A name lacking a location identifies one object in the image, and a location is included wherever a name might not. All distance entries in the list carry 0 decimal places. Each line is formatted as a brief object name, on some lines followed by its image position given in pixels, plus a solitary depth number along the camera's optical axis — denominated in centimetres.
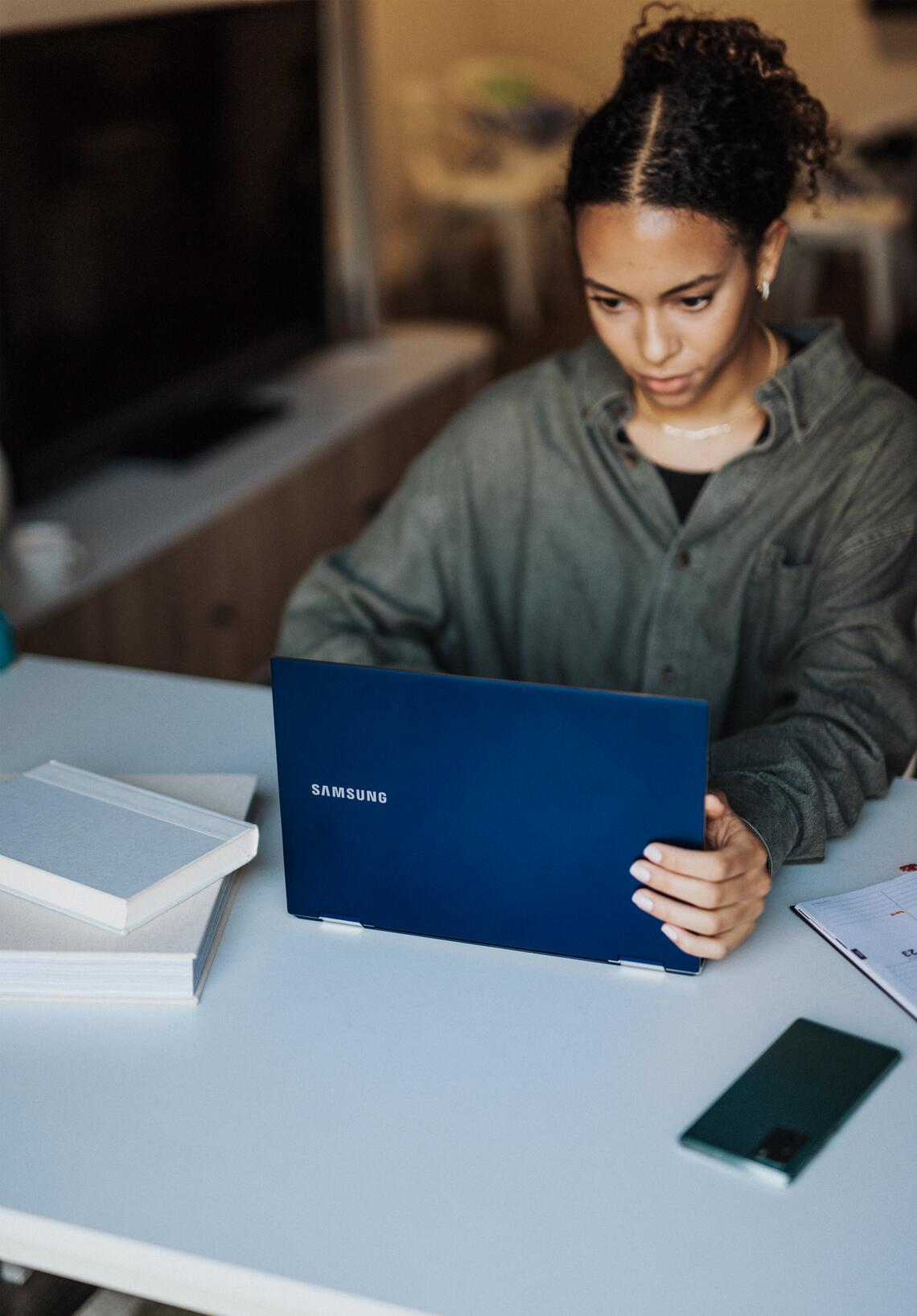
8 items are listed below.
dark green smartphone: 89
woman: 135
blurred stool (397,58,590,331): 598
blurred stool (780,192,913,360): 539
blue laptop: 99
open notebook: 106
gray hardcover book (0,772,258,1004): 103
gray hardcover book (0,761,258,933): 105
